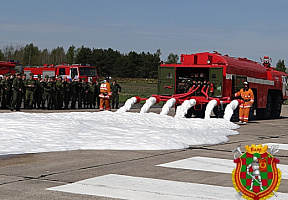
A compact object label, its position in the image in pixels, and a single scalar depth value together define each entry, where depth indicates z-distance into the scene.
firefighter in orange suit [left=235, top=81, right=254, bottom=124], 20.77
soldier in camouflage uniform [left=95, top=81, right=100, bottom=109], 31.36
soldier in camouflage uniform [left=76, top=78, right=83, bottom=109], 29.94
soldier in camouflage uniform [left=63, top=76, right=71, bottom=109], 28.39
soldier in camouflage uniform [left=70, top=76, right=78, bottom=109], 29.06
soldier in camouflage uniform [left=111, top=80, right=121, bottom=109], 31.14
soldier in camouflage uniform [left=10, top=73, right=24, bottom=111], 23.66
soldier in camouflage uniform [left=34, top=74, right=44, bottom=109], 26.44
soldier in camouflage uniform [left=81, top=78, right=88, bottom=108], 30.36
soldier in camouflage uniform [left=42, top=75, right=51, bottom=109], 26.58
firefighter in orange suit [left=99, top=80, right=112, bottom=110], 24.95
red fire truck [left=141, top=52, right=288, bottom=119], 21.67
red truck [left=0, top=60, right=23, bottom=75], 39.96
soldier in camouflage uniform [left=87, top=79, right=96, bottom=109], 30.72
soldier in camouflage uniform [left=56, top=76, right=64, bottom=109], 27.53
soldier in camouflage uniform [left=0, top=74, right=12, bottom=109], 25.09
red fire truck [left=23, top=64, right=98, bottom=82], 40.66
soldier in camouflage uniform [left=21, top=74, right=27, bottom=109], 25.66
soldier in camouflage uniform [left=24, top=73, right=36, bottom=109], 25.94
